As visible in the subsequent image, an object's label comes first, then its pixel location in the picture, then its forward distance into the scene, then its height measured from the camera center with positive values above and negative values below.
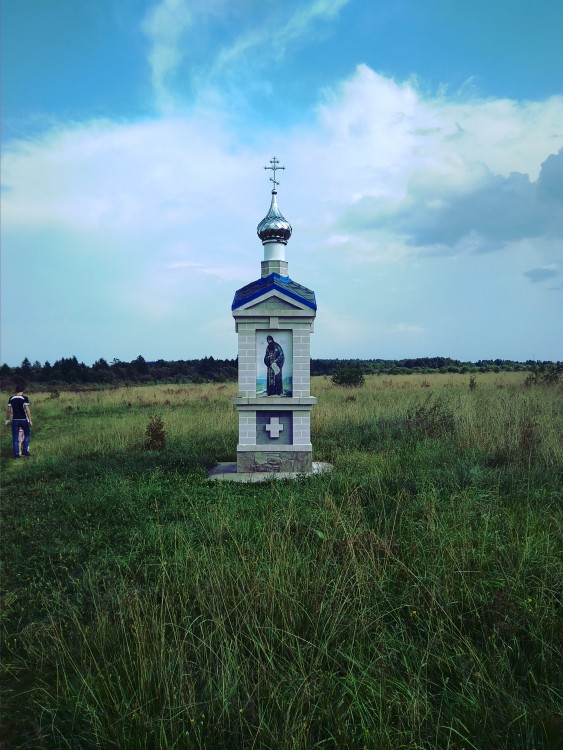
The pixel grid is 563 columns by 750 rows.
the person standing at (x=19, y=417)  11.21 -0.97
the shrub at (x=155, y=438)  10.89 -1.37
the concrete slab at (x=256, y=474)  7.96 -1.60
